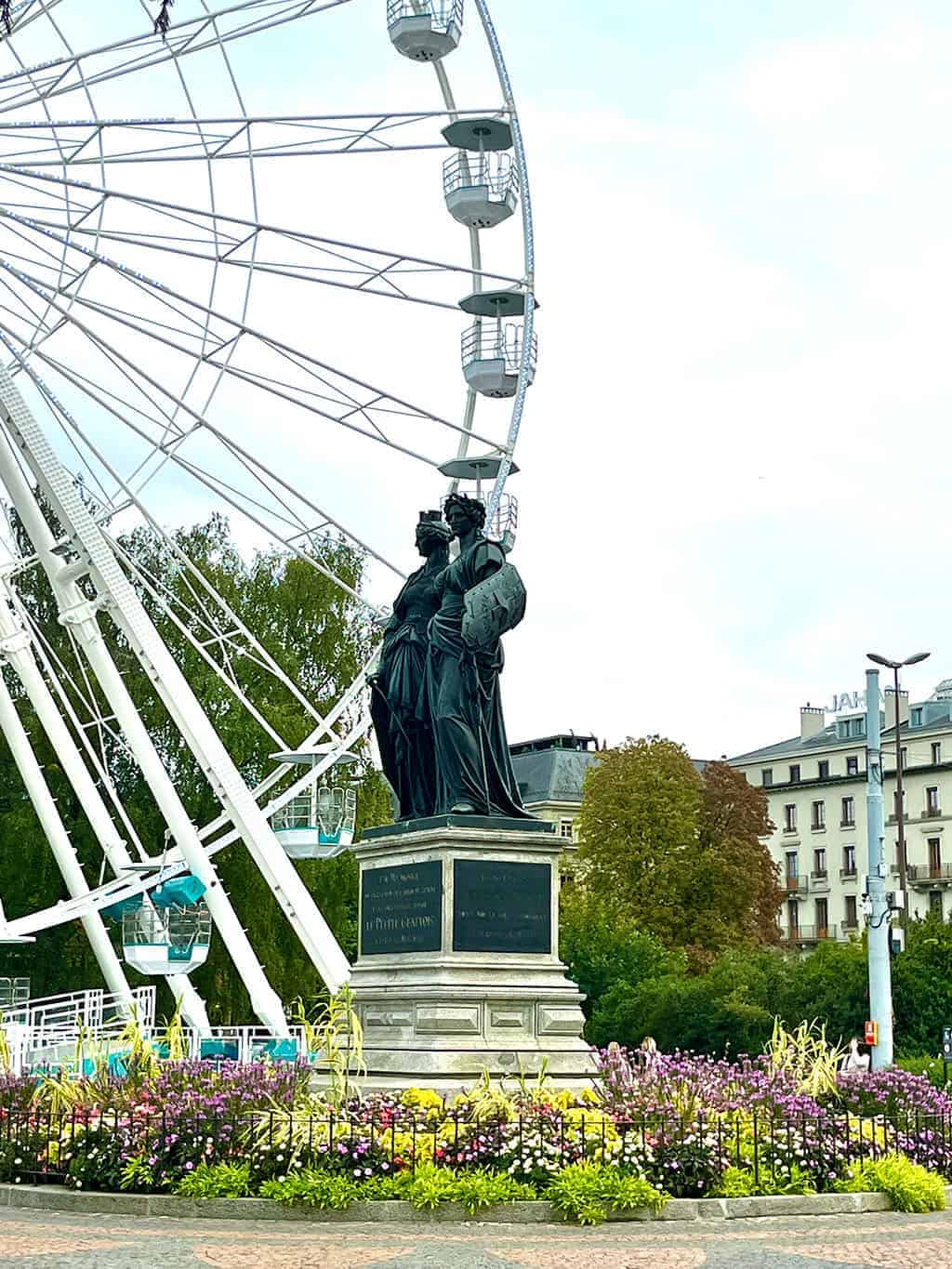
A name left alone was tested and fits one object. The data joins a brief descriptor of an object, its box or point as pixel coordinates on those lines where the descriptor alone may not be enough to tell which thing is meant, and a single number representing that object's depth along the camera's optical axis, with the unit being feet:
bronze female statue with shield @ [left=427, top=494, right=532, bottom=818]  57.52
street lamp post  125.49
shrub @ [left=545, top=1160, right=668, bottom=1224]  42.37
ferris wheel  88.69
